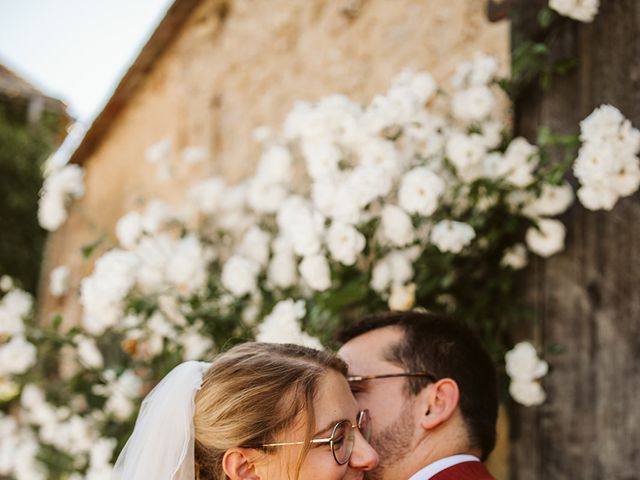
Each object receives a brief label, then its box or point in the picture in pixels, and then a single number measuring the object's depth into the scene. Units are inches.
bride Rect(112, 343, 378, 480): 70.7
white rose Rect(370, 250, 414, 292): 100.9
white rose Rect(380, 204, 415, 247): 98.2
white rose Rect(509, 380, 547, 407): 92.7
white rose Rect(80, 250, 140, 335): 120.3
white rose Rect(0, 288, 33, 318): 134.0
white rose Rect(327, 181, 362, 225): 97.4
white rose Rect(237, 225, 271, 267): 124.1
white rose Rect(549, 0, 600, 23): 94.3
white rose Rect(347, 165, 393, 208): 97.4
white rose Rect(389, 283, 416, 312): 101.0
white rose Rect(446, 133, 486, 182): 97.6
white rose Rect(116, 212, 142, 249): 133.2
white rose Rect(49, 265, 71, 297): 143.8
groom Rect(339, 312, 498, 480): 83.4
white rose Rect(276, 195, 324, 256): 102.2
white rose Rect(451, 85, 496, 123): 102.2
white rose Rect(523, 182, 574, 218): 95.0
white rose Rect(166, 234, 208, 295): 123.7
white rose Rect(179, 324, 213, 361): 119.2
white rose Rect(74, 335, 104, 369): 134.2
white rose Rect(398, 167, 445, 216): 94.8
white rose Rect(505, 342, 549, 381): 92.4
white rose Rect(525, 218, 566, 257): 96.6
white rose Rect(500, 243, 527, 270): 101.7
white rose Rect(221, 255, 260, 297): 117.0
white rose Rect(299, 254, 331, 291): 101.4
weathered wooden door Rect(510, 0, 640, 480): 92.8
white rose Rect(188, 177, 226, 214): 145.7
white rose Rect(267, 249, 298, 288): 116.1
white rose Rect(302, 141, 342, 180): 107.4
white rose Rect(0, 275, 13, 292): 153.5
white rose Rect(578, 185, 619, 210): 87.3
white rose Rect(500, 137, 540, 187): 95.2
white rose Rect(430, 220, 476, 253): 94.3
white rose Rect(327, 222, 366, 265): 98.5
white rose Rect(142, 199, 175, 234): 133.6
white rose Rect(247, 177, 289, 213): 123.2
